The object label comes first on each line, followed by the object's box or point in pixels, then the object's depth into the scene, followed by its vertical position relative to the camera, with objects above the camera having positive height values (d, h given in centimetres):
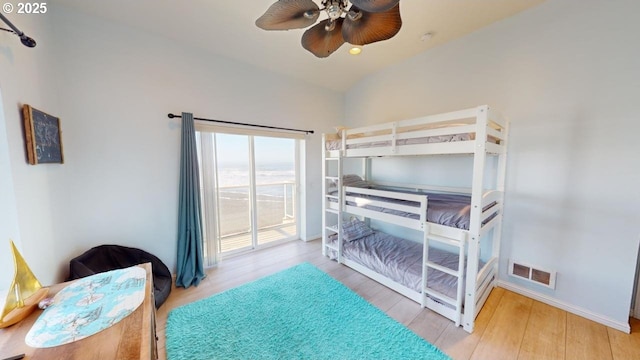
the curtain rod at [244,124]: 239 +59
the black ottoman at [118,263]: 181 -91
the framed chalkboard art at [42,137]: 139 +22
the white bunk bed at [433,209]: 177 -44
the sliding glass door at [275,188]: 338 -35
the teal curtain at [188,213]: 245 -54
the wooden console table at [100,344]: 77 -67
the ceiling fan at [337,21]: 119 +89
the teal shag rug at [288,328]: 159 -136
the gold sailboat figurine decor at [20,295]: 90 -58
